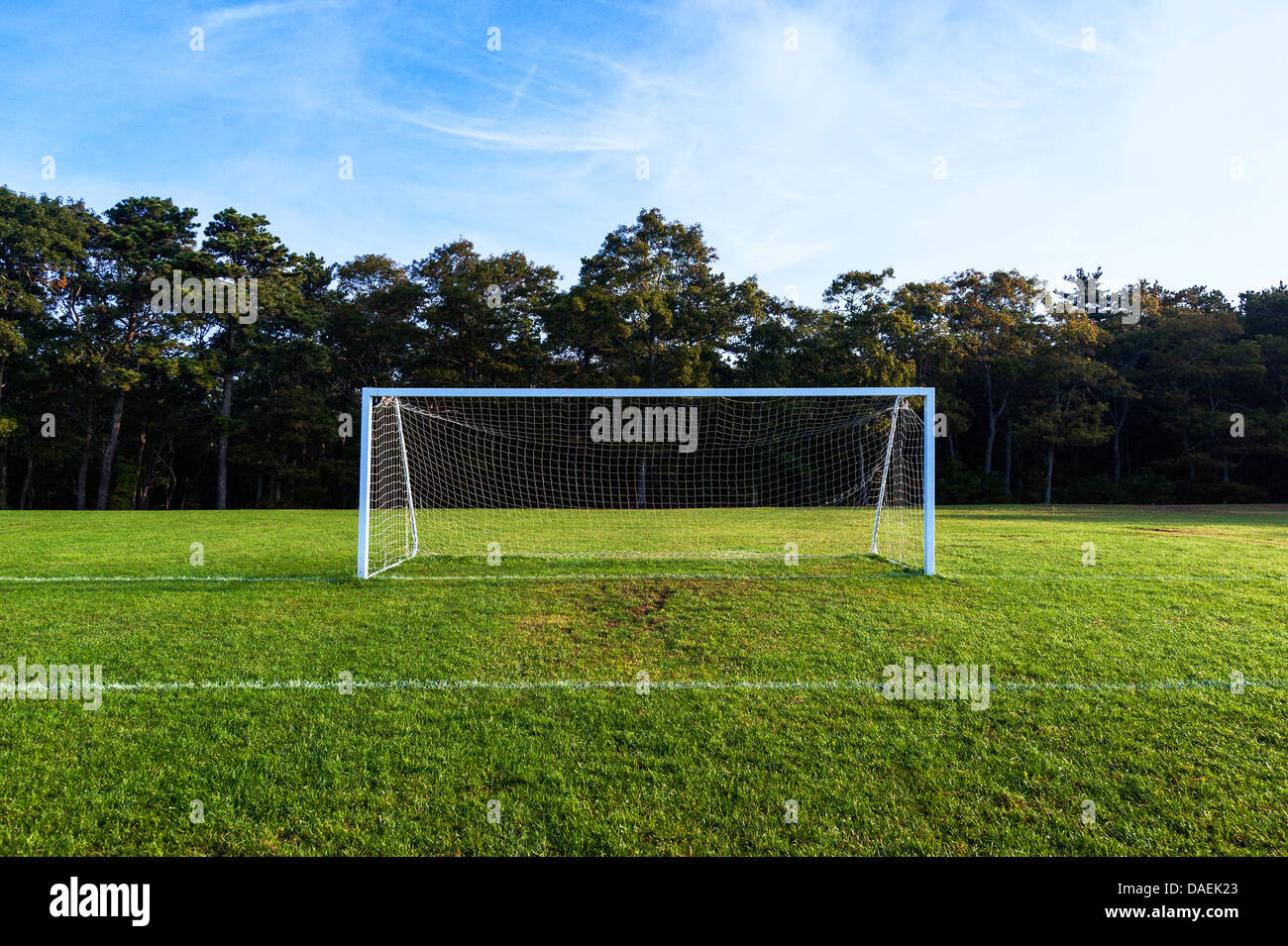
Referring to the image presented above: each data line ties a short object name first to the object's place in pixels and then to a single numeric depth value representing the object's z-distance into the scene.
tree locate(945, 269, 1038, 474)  31.12
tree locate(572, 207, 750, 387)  26.45
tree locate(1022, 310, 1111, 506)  29.91
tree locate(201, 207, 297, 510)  26.88
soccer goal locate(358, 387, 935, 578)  12.15
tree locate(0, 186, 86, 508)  23.92
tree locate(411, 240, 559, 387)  27.55
